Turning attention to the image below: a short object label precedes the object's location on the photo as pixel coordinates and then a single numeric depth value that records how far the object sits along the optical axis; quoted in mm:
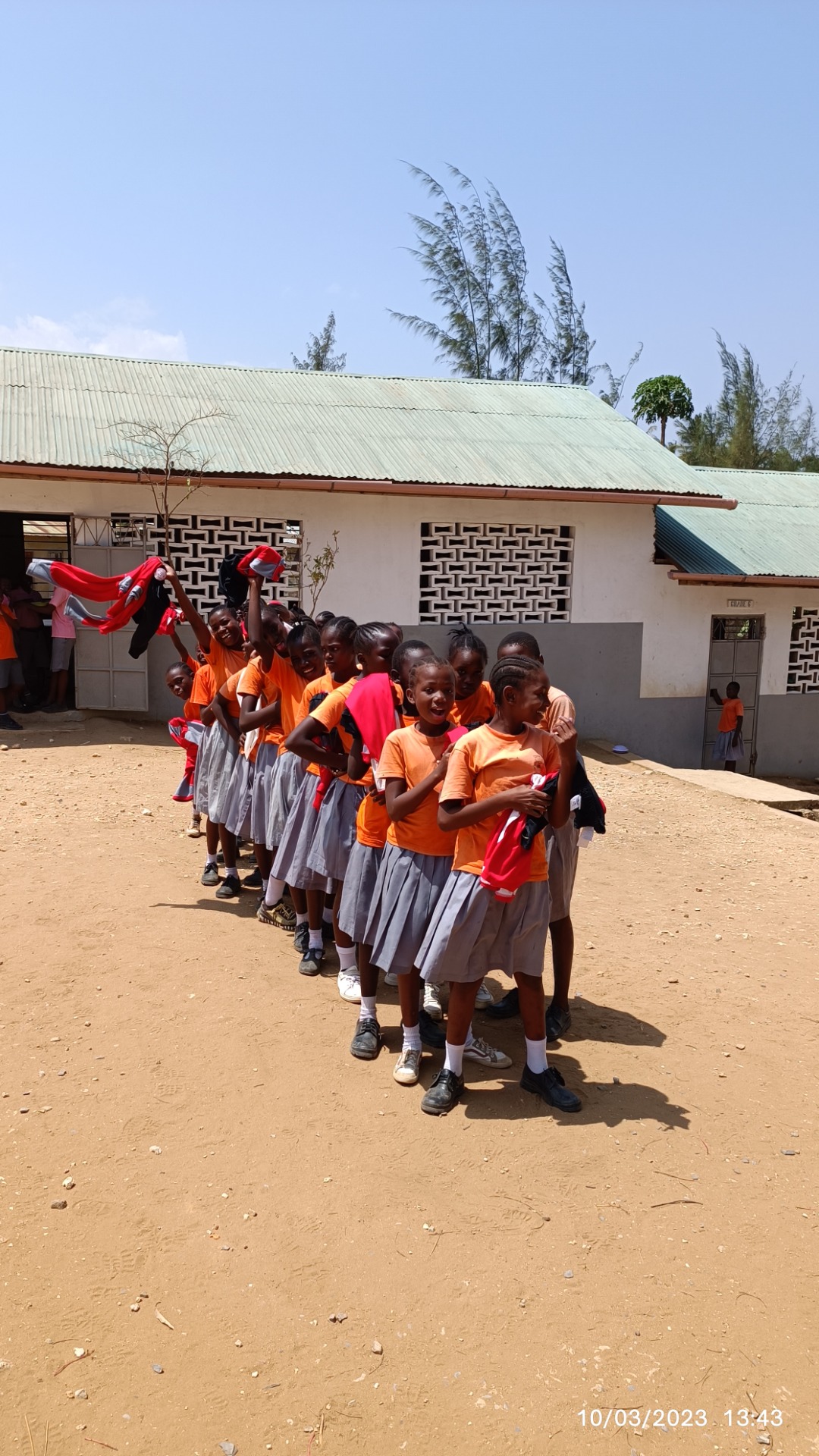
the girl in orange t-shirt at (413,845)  3477
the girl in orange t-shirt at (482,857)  3297
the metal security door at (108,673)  10719
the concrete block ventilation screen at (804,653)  13656
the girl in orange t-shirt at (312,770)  4227
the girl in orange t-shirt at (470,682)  4160
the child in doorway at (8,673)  10344
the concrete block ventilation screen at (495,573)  11766
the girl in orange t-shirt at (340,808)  4141
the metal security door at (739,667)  13062
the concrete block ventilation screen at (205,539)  10734
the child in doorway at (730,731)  12336
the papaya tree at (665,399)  28641
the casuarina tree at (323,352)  32500
